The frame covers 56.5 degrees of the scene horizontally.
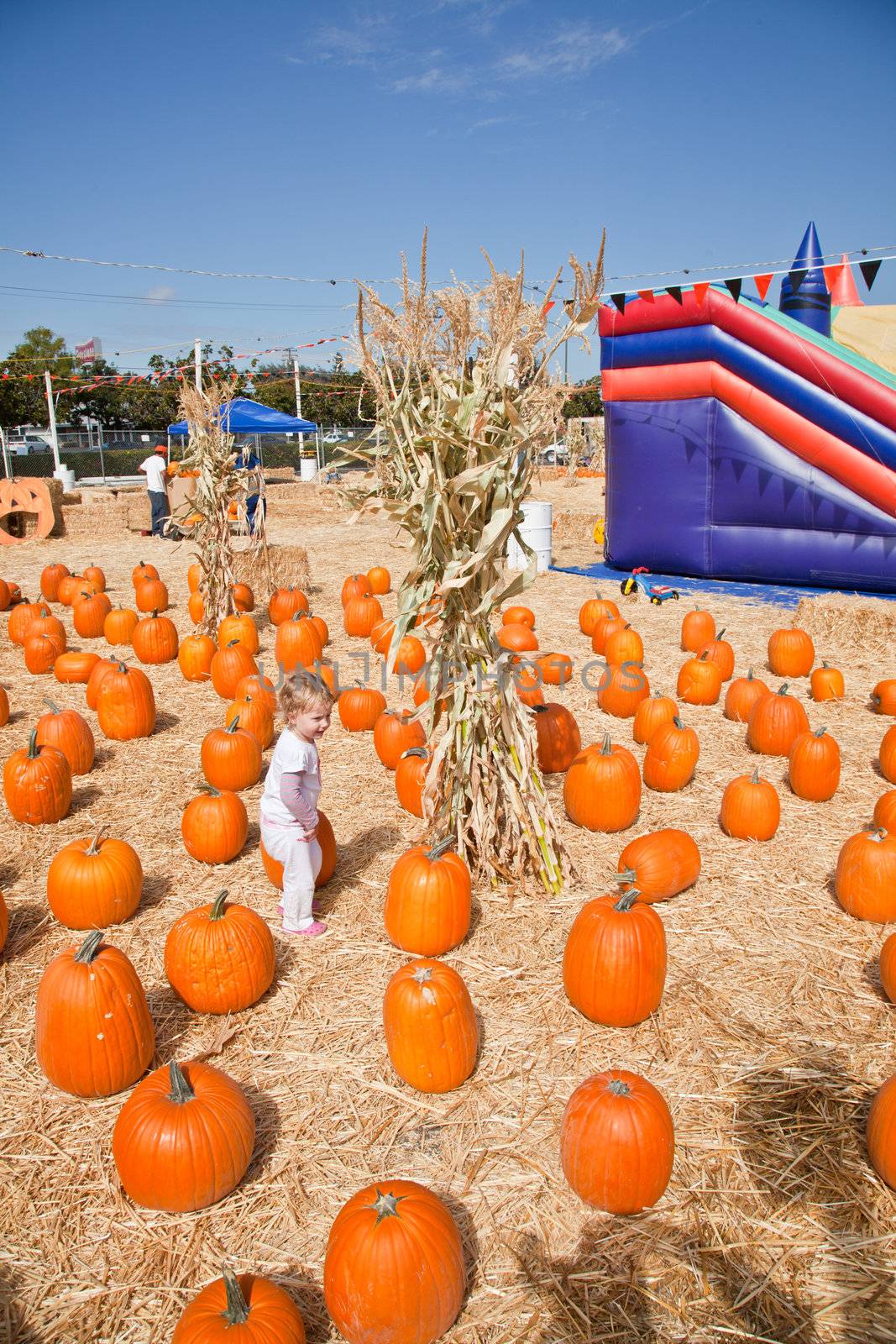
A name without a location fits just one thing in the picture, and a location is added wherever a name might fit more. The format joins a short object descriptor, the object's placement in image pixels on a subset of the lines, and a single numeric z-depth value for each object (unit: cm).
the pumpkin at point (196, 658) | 740
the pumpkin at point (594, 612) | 864
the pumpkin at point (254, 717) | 565
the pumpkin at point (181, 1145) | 231
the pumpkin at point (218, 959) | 312
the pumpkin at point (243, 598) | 911
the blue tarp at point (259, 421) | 2208
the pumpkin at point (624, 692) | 651
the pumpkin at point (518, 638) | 728
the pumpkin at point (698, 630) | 805
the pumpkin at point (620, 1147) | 230
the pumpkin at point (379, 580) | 1020
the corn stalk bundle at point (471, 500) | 340
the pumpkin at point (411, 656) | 692
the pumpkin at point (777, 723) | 562
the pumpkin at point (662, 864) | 387
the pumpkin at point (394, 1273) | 194
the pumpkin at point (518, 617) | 815
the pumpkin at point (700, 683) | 673
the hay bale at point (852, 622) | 819
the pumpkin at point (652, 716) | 587
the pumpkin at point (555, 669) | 691
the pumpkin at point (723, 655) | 705
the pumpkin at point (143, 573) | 959
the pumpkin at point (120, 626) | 843
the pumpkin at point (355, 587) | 915
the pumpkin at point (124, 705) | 598
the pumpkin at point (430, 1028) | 274
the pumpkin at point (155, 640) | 792
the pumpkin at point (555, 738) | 520
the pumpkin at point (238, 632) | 764
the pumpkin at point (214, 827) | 422
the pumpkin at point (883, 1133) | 240
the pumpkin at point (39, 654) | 760
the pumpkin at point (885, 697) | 645
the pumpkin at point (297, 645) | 746
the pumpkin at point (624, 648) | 723
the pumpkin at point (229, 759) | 512
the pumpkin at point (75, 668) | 734
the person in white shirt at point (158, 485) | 1595
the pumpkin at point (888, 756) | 529
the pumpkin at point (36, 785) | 461
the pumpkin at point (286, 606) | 880
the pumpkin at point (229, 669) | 681
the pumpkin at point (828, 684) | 684
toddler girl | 356
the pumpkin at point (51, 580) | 1039
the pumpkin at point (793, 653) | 735
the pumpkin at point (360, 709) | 625
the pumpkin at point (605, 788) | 452
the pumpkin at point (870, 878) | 372
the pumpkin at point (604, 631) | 786
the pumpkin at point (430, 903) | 345
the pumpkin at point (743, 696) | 626
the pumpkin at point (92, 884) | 366
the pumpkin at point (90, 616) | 884
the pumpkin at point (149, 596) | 941
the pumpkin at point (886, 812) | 428
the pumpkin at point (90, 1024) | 273
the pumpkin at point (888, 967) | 319
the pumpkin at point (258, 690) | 592
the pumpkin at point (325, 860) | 393
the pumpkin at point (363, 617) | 868
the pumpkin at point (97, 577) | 1005
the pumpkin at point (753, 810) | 450
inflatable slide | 1023
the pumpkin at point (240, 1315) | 182
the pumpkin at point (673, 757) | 512
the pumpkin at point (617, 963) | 303
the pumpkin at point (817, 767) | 497
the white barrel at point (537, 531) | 1201
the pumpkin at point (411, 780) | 464
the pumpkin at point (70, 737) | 532
